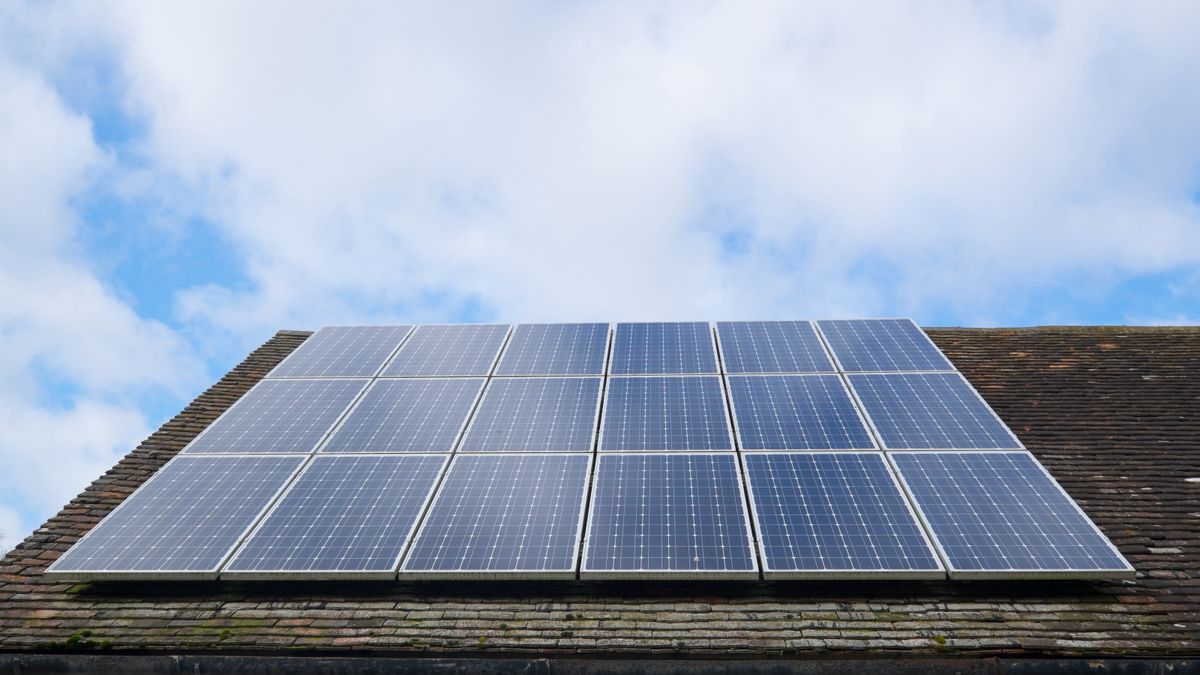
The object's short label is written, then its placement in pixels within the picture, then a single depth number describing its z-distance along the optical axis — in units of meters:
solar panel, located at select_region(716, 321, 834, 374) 10.66
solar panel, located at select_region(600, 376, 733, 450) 8.77
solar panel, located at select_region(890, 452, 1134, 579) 6.96
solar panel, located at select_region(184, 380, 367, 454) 9.39
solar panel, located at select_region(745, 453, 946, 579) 6.97
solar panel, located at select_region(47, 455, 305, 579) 7.49
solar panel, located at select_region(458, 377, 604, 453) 8.95
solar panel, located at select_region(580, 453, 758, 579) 7.01
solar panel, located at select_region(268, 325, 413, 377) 11.29
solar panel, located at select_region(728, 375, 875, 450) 8.74
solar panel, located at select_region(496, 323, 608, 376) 10.84
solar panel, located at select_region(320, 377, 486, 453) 9.15
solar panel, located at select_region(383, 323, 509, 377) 11.00
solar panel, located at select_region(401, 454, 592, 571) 7.16
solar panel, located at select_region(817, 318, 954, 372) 10.62
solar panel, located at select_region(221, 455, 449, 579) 7.33
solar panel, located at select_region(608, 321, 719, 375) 10.73
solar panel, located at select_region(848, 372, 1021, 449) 8.81
